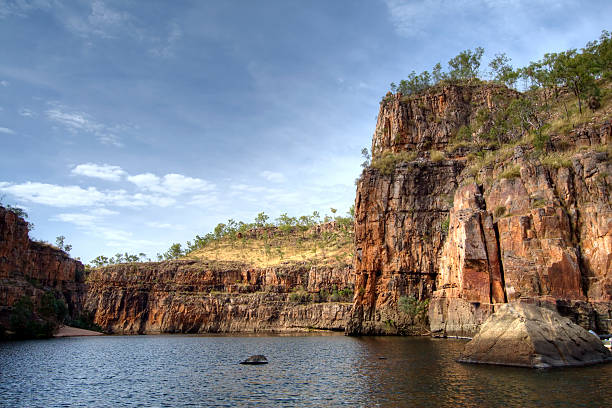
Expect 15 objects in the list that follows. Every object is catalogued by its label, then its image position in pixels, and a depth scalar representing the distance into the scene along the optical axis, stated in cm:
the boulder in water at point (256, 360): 3978
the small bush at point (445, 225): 7025
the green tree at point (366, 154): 8894
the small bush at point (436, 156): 7622
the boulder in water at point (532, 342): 3008
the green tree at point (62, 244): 14730
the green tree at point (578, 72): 6719
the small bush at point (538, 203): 5162
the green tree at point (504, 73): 9031
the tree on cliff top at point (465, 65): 9488
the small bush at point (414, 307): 6769
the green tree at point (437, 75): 9574
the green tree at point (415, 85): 9238
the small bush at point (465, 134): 8131
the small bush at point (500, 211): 5612
